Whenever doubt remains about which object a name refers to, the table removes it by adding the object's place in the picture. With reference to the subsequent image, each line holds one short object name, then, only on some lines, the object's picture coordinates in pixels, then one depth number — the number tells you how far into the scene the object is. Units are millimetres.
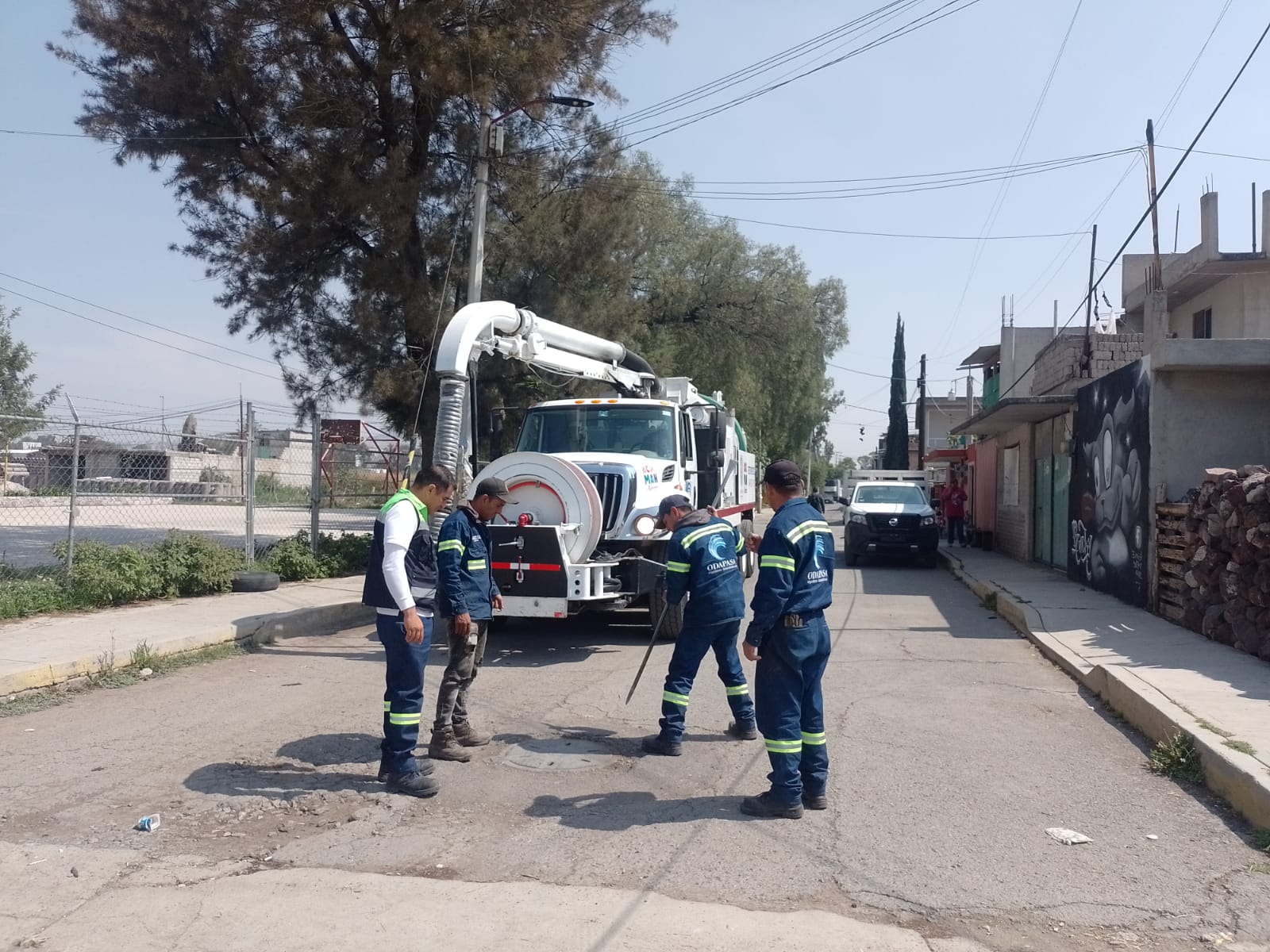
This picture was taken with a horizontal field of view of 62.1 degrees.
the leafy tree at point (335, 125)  16422
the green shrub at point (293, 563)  14883
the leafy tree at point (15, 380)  41312
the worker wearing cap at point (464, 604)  6418
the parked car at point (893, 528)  21188
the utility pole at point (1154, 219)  15633
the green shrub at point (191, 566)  12891
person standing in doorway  27000
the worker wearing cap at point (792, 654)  5551
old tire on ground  13594
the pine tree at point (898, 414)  59750
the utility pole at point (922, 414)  48469
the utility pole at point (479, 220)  15719
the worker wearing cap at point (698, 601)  6719
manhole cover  6500
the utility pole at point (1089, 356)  18875
